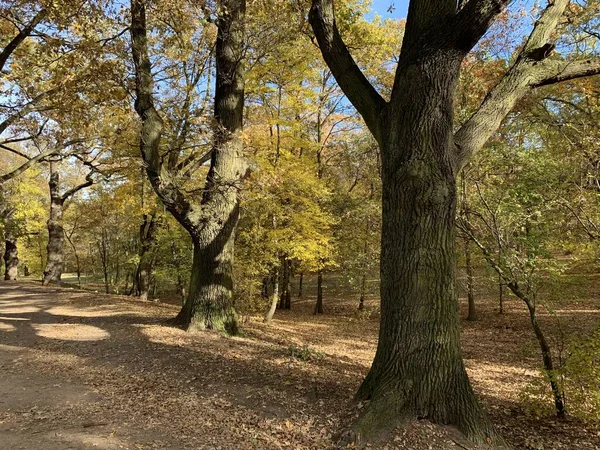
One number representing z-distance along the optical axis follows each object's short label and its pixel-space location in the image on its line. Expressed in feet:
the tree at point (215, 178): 24.95
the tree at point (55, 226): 61.00
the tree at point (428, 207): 13.43
